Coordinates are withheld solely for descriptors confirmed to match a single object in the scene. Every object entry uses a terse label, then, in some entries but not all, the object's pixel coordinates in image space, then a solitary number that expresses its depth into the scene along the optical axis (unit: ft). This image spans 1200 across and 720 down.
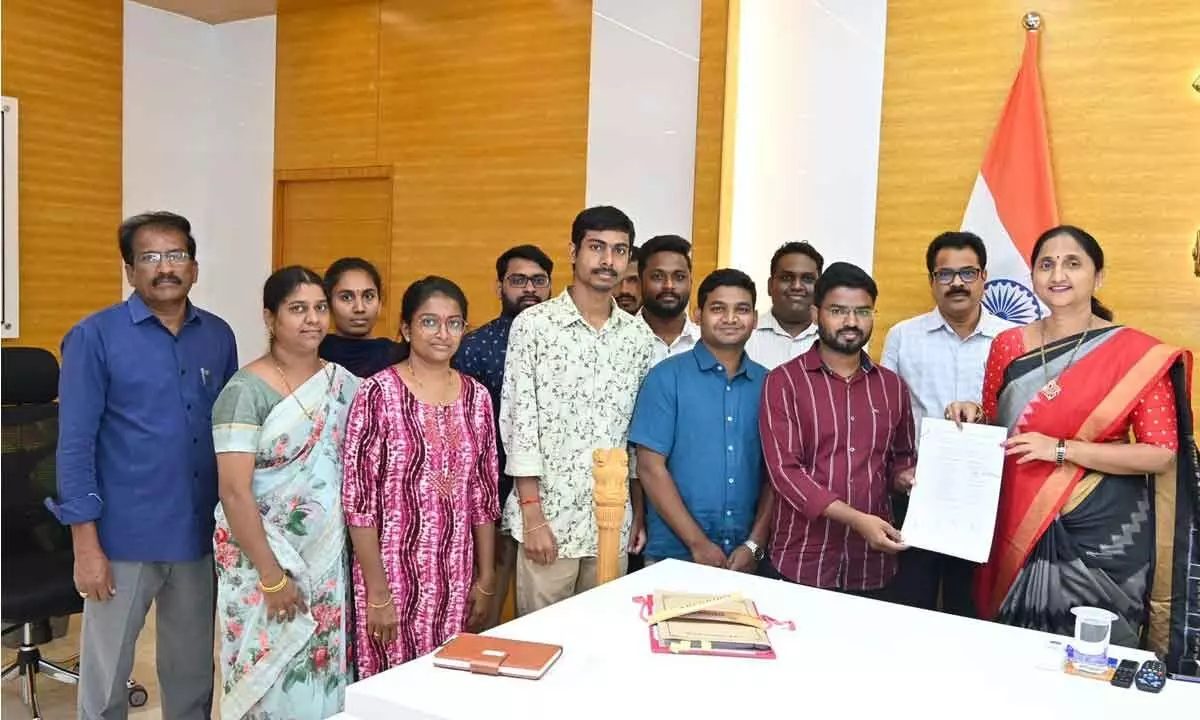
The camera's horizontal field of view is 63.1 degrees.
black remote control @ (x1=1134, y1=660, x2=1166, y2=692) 5.19
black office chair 10.36
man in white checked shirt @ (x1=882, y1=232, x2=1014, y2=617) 9.82
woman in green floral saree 7.41
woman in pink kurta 7.64
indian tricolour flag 11.70
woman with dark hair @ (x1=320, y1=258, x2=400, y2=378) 9.18
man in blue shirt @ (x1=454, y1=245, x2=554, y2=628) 9.37
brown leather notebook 5.08
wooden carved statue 6.74
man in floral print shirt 8.37
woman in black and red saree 7.29
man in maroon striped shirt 7.97
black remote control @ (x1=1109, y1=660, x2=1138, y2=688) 5.27
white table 4.79
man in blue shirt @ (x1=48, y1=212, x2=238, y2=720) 7.90
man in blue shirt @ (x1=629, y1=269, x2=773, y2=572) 8.42
